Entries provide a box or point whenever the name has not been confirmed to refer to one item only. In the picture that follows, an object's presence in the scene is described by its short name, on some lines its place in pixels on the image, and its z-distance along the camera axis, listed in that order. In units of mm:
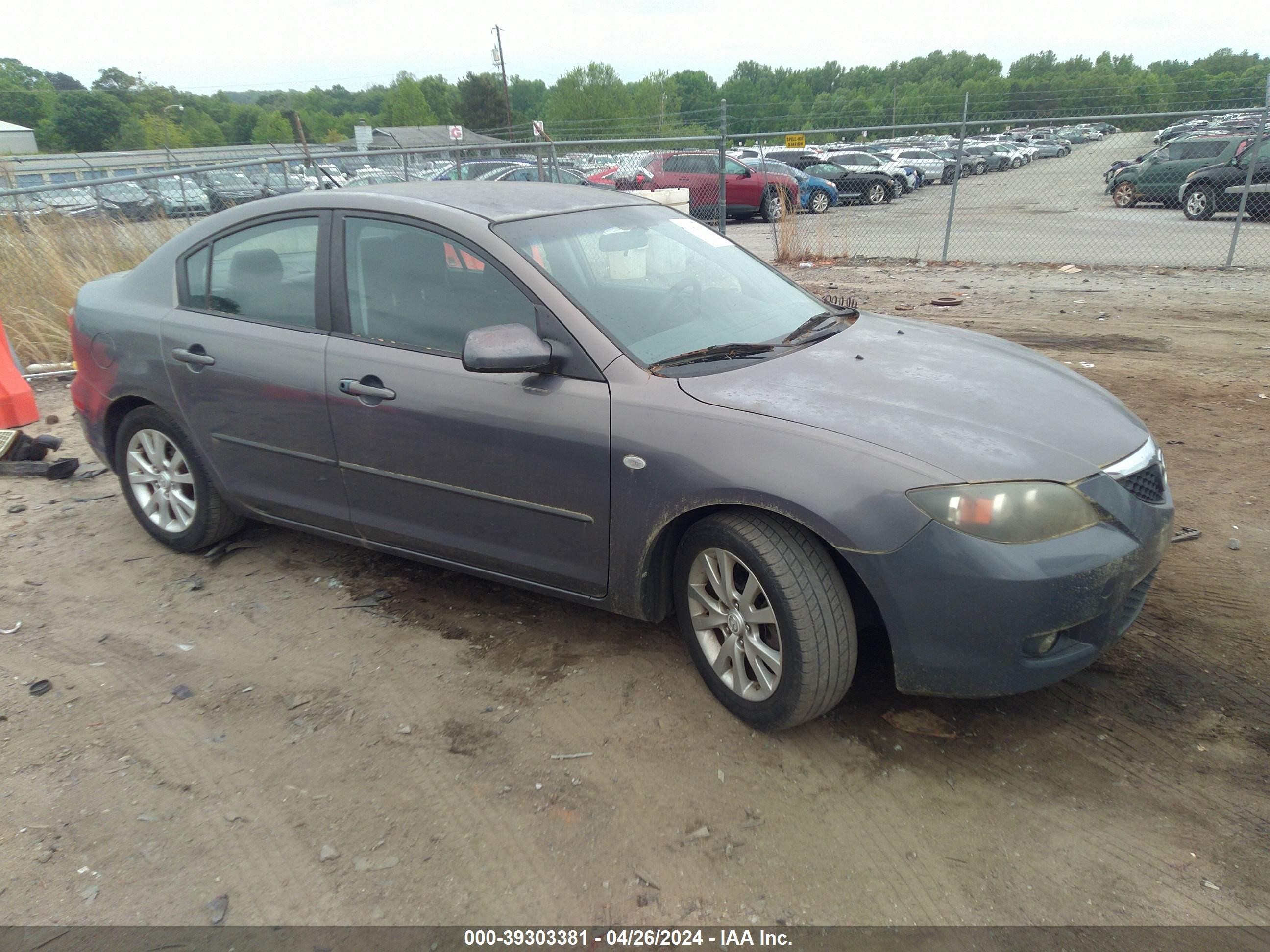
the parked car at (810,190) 22422
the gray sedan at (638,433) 2566
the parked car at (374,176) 12133
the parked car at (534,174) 12539
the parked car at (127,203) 9688
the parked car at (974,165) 32312
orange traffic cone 6422
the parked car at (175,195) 9914
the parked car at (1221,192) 15516
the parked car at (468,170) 11672
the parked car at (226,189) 10758
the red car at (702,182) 13617
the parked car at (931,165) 30688
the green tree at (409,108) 93938
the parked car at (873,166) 26969
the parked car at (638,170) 13305
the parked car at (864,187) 25984
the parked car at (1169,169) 17250
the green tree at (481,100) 85812
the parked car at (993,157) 34219
